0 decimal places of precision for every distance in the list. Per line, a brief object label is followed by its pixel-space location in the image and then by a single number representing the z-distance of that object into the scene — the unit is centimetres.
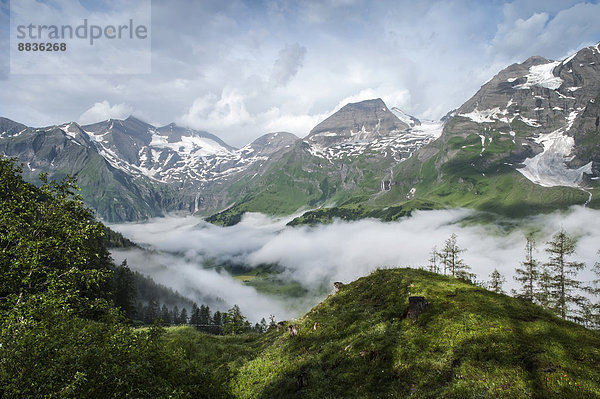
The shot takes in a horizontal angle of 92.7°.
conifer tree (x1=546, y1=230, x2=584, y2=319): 5188
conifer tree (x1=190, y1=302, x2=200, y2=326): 14221
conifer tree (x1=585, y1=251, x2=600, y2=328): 4743
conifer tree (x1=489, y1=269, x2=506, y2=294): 7325
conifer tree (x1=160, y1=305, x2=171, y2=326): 14040
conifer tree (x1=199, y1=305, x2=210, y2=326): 14016
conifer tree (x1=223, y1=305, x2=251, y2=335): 10648
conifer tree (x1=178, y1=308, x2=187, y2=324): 15304
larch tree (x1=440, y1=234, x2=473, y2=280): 7206
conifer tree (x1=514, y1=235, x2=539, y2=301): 6129
